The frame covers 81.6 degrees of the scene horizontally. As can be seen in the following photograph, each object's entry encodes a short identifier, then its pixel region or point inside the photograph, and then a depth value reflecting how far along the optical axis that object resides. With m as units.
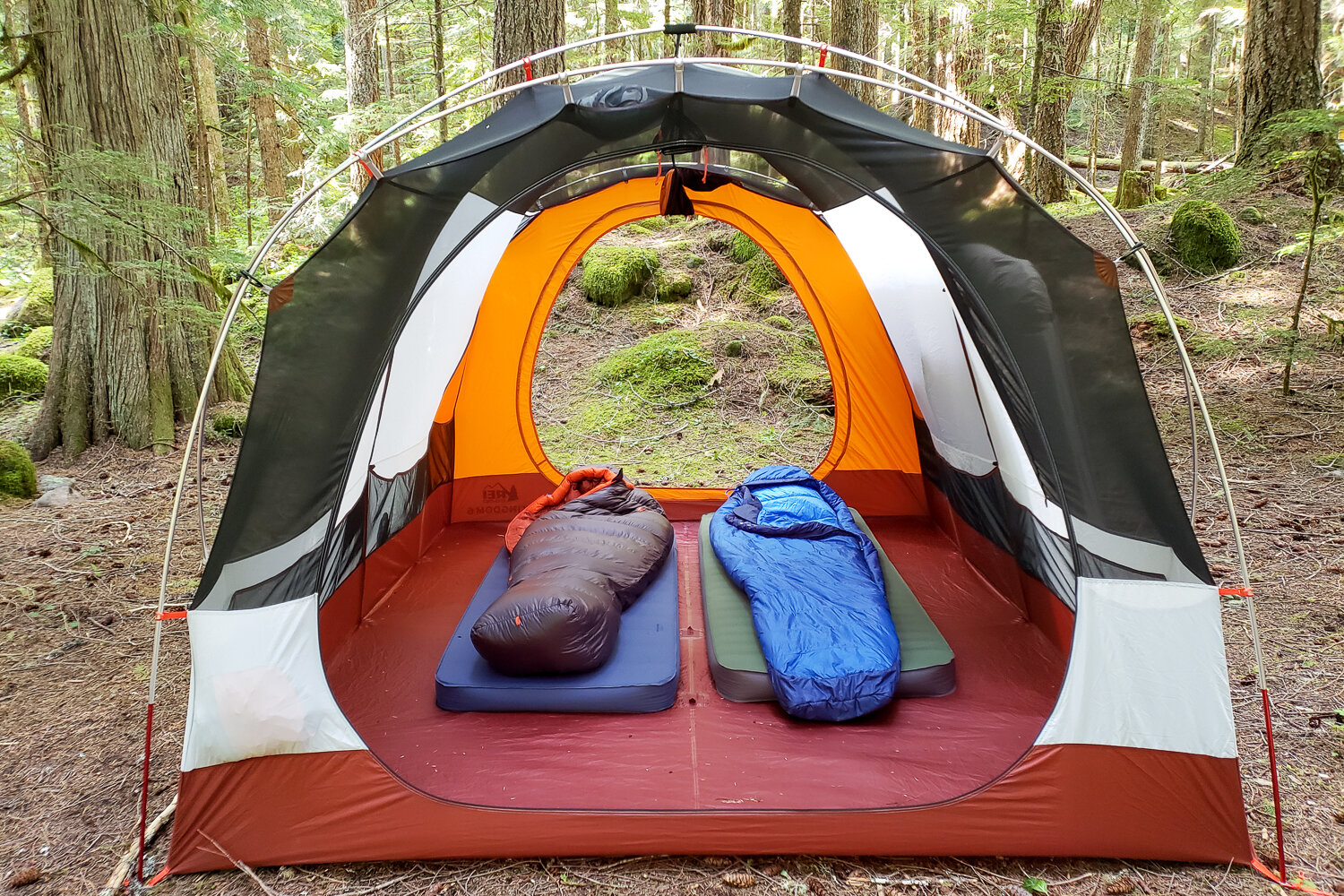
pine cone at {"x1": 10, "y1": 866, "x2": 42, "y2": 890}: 2.05
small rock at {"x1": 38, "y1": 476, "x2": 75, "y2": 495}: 4.42
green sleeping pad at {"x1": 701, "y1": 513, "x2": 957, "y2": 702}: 2.78
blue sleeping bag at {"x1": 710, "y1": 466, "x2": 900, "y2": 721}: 2.64
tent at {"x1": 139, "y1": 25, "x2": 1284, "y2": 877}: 2.11
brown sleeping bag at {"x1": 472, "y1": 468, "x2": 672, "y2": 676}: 2.70
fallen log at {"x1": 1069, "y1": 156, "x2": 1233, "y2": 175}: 12.29
